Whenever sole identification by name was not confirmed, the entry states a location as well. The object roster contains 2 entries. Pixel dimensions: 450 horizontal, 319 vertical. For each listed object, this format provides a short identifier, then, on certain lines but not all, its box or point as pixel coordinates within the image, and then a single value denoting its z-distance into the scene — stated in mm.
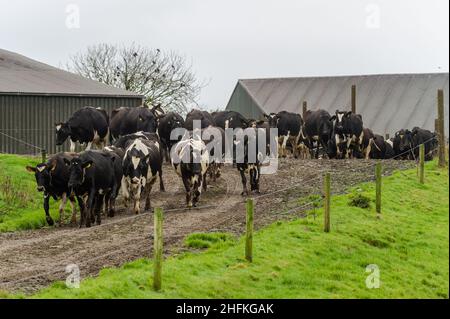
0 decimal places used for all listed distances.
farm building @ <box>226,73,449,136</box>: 50875
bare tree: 52406
